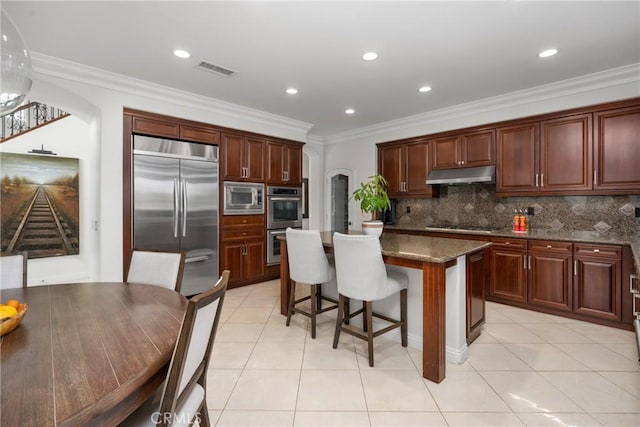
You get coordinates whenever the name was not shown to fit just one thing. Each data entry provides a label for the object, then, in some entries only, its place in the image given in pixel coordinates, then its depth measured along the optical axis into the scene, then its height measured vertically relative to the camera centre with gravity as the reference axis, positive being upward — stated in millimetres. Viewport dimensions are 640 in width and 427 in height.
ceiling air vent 2988 +1532
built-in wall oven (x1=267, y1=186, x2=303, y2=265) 4746 +7
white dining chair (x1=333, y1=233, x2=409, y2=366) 2201 -486
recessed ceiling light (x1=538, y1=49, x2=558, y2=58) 2702 +1511
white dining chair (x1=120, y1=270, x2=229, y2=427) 915 -551
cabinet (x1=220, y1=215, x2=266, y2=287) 4244 -498
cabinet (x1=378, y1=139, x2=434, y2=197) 4723 +805
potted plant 2696 +122
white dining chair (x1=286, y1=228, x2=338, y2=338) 2678 -438
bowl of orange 1117 -399
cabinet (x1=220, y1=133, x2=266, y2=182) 4242 +853
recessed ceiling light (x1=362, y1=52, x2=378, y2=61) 2754 +1506
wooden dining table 752 -479
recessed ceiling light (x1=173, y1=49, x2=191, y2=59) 2719 +1514
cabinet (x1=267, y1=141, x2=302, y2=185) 4785 +864
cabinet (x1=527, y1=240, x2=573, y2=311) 3172 -674
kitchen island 2061 -561
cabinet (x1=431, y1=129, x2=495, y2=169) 4066 +943
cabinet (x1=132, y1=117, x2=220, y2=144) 3514 +1083
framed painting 4277 +152
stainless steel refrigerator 3510 +154
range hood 3980 +557
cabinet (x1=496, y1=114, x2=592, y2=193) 3375 +717
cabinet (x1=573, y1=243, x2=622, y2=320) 2898 -678
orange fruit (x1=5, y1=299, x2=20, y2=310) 1222 -375
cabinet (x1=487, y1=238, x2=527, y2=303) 3453 -681
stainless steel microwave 4258 +243
